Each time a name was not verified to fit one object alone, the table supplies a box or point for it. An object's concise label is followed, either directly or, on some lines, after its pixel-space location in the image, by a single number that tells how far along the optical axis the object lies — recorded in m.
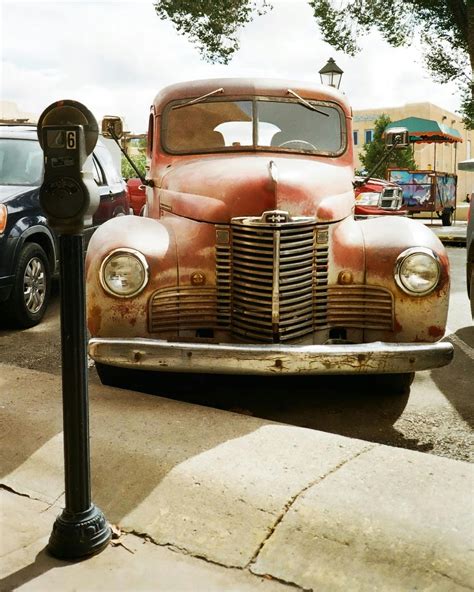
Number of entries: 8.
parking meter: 2.51
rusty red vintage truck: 3.97
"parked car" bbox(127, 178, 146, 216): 14.44
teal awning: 21.39
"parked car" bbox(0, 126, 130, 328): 6.23
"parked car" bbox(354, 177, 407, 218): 12.41
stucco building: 55.09
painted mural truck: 19.80
